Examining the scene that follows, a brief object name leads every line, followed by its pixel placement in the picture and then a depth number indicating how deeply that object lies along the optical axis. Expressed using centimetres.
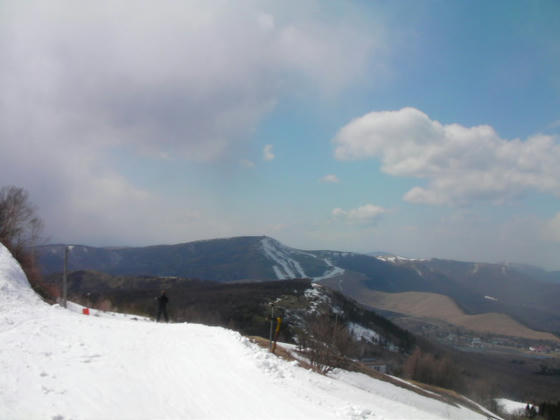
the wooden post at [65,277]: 2328
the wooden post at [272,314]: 1557
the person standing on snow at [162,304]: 2168
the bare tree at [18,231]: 3152
